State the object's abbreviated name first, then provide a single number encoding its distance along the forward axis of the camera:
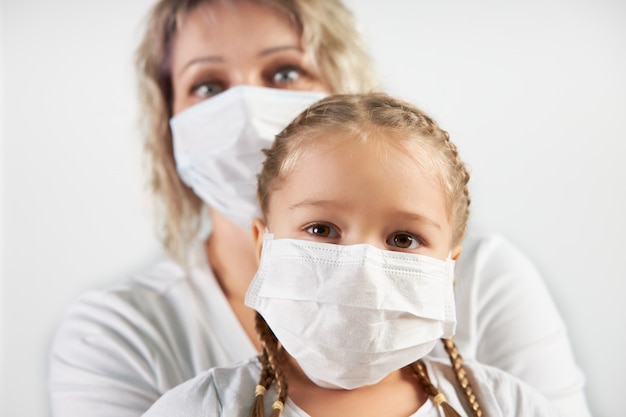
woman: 1.53
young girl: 1.10
